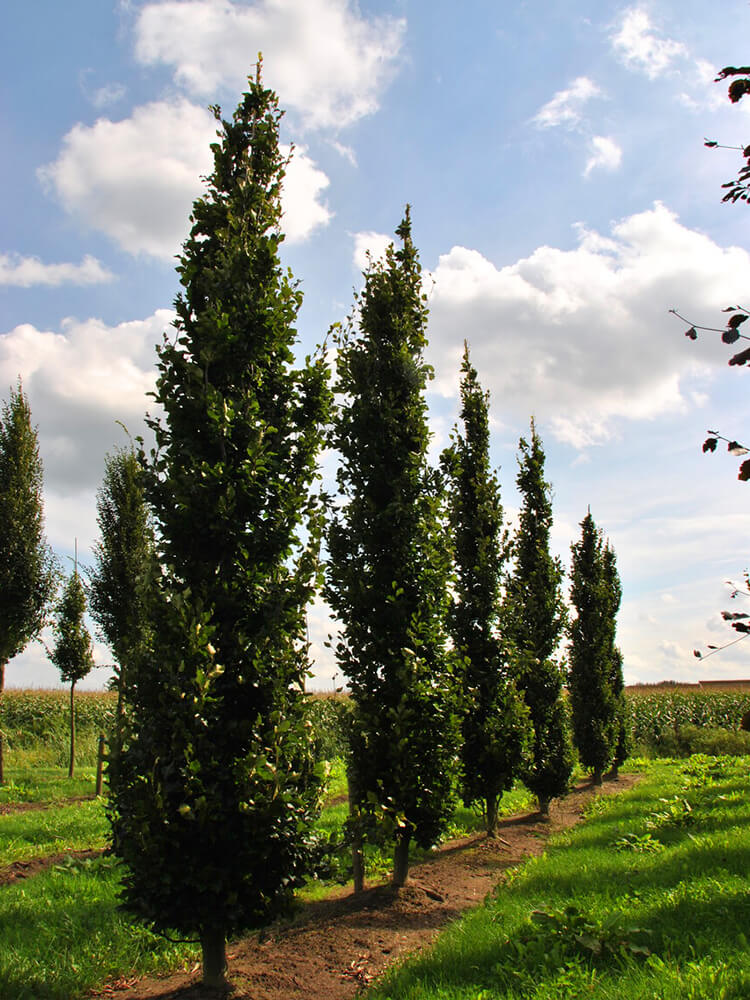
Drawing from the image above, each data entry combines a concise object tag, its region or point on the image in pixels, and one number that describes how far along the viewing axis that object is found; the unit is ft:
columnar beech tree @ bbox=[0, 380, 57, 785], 61.21
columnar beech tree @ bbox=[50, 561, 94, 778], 66.69
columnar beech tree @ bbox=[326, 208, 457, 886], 27.61
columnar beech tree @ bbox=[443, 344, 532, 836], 39.34
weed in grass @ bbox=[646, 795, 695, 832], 32.19
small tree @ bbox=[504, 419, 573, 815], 46.98
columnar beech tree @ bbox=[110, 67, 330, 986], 17.03
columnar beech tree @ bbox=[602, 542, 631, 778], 73.92
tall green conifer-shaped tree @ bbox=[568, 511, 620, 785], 66.59
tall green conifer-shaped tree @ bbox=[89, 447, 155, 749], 58.44
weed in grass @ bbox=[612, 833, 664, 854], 27.71
